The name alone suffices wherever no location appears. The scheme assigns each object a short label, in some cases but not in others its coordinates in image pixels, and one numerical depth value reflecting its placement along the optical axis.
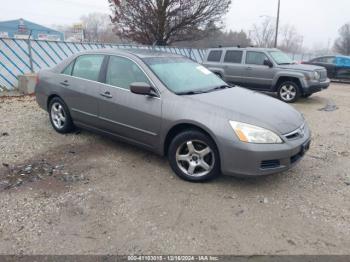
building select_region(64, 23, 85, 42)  39.88
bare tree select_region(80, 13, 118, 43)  54.26
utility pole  31.68
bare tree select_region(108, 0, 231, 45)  19.86
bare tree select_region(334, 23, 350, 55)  51.94
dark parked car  16.20
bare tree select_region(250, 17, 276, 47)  53.81
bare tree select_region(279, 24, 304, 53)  73.62
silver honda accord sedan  3.58
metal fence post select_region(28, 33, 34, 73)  11.08
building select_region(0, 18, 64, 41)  45.38
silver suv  9.62
